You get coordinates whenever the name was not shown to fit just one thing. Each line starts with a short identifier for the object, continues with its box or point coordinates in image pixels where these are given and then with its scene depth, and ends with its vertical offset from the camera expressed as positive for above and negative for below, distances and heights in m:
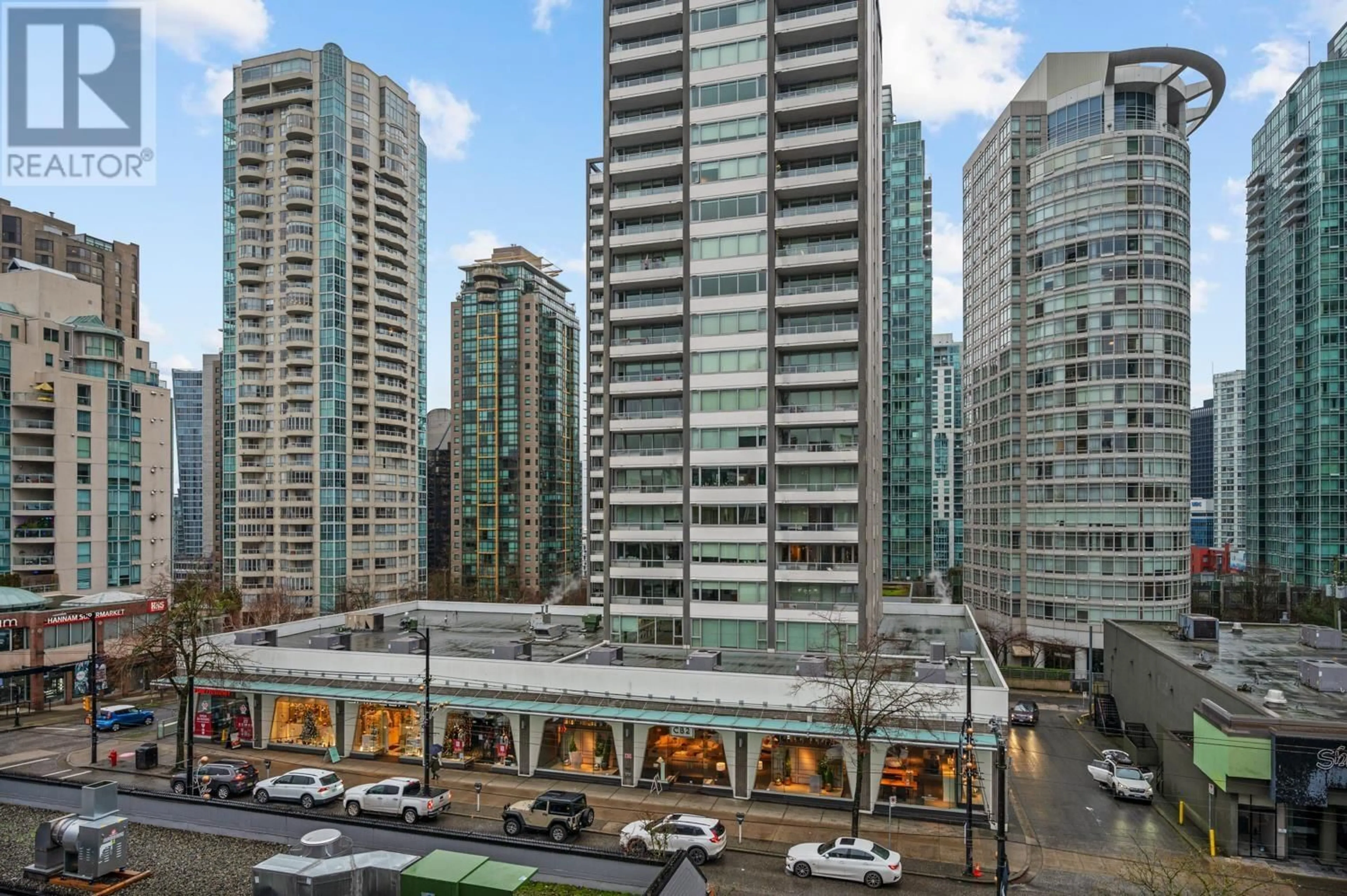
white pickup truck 33.16 -14.72
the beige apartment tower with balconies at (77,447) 67.06 +1.84
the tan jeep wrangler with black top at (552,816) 31.14 -14.49
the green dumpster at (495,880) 14.98 -8.39
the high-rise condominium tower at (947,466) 172.88 +0.35
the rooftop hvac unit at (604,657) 41.62 -10.52
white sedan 27.23 -14.42
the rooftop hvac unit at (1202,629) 45.62 -9.74
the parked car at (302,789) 34.72 -14.85
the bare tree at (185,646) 38.94 -10.04
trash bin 41.47 -15.88
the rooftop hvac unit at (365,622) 55.59 -11.50
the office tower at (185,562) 110.94 -21.12
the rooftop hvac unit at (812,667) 37.16 -10.03
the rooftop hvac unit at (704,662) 40.31 -10.42
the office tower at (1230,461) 178.00 +1.57
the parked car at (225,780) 36.09 -15.00
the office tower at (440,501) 153.25 -7.40
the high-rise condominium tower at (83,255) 105.19 +30.94
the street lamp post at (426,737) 34.44 -12.57
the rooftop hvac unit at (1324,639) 43.78 -9.96
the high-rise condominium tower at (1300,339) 94.88 +17.25
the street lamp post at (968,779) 27.80 -11.62
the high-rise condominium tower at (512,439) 138.75 +5.15
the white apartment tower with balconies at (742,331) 50.72 +9.54
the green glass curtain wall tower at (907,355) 133.62 +20.28
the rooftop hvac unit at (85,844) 16.56 -8.30
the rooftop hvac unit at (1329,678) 33.88 -9.45
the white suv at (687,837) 28.22 -14.05
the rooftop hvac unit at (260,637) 46.38 -10.48
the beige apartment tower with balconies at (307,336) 93.75 +16.62
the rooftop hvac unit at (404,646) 43.22 -10.25
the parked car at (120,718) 51.00 -17.20
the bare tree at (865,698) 30.77 -10.17
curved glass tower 72.19 +12.52
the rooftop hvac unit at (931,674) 35.28 -9.76
